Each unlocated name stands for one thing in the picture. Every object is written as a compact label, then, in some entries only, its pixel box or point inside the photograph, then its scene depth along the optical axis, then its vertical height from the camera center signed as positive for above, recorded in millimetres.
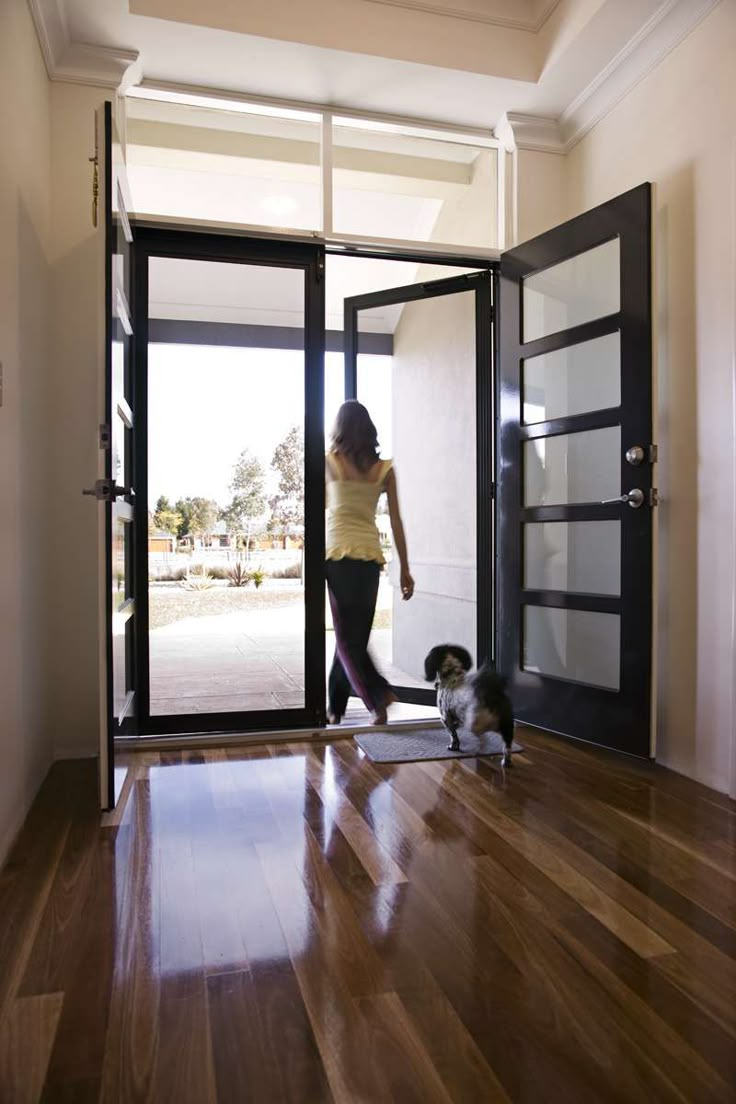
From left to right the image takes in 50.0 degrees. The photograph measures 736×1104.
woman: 3613 -91
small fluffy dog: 2949 -607
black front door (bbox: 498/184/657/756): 2959 +250
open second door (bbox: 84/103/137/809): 2441 +262
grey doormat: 3158 -869
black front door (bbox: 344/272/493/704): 3908 +521
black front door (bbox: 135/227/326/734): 3451 +311
